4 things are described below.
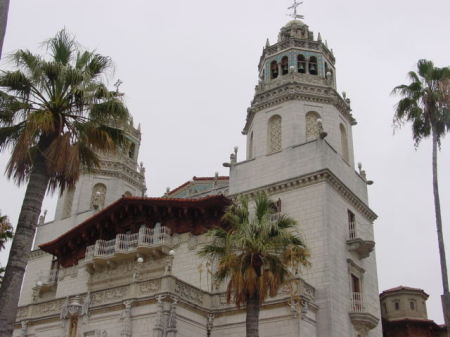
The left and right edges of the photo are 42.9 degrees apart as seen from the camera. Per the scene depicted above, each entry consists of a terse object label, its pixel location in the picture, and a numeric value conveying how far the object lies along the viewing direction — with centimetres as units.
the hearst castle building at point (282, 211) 2420
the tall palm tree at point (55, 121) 1616
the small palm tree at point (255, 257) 1886
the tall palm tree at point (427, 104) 2466
